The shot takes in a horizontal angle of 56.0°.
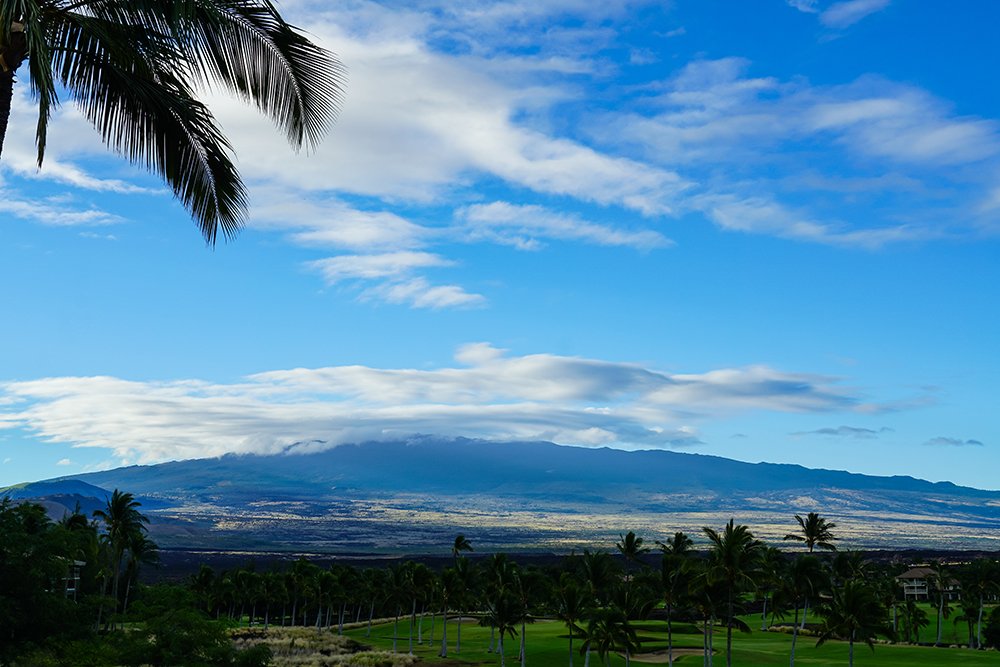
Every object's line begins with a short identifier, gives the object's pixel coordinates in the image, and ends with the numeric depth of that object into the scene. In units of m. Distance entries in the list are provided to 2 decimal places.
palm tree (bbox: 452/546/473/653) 103.81
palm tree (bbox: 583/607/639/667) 71.94
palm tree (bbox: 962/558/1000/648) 102.19
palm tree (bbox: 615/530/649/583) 126.56
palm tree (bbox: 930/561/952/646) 113.38
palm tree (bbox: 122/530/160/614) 95.00
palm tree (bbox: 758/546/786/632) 72.65
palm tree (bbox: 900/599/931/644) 112.31
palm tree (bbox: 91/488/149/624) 90.44
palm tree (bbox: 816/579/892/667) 69.38
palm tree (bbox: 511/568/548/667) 92.50
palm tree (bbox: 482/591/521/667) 84.31
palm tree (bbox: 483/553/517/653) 89.66
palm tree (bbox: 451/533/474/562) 124.18
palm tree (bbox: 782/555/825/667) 81.50
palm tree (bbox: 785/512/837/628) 132.50
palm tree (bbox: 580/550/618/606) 101.19
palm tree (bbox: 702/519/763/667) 66.81
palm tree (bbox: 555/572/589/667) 78.81
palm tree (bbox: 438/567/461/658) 102.31
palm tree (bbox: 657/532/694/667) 75.69
